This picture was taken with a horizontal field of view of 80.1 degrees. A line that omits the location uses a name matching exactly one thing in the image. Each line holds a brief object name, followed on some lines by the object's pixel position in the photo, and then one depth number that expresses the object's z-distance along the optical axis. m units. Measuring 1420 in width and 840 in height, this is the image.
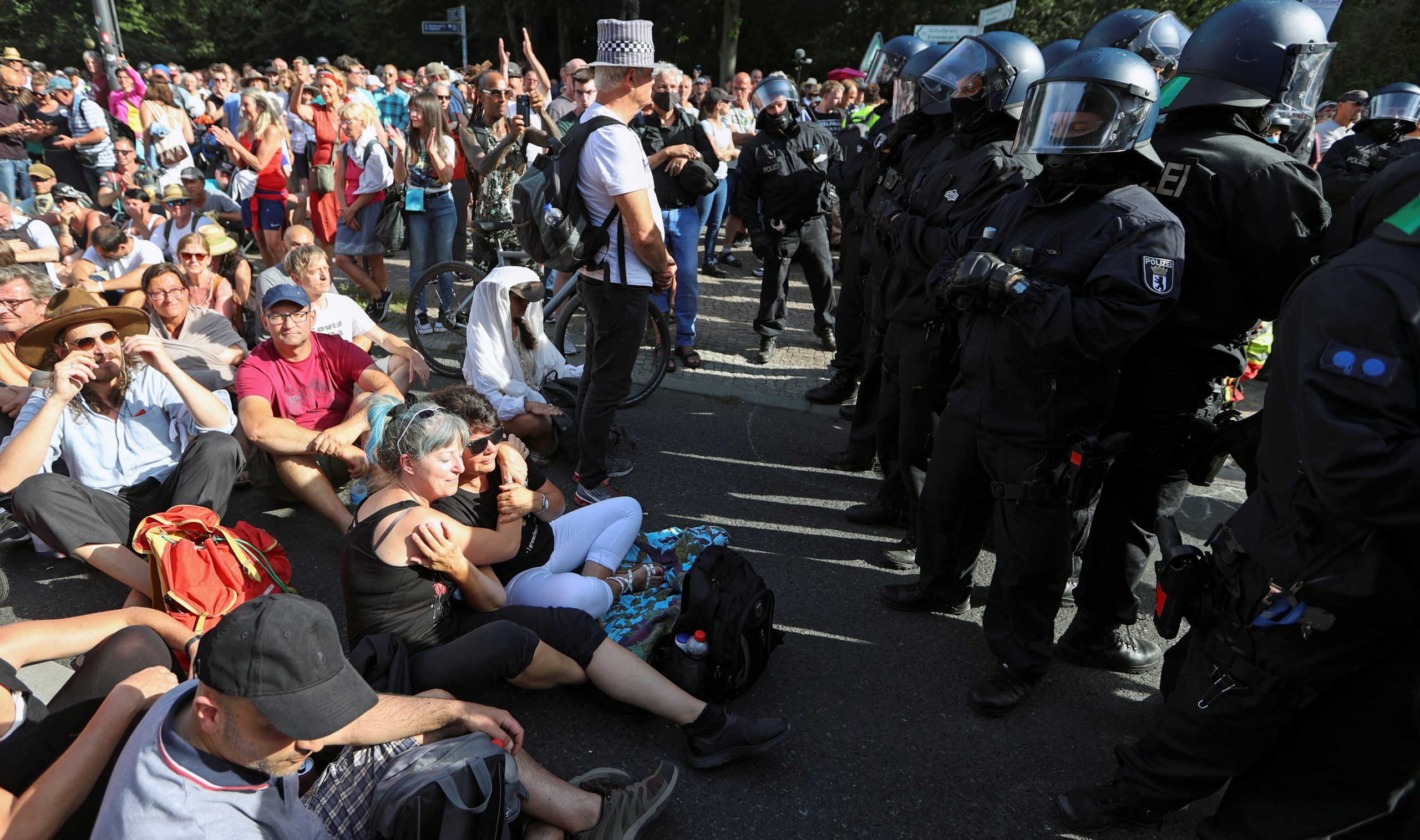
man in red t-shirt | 3.92
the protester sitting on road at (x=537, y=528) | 3.06
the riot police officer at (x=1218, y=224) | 2.65
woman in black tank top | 2.59
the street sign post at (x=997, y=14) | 8.52
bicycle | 5.79
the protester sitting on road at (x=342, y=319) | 4.69
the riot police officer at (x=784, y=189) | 6.09
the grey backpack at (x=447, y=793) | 1.96
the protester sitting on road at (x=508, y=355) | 4.76
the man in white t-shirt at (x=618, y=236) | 3.74
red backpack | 3.03
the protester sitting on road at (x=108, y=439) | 3.41
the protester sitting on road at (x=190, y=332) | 4.61
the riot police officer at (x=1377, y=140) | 5.55
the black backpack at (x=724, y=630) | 2.95
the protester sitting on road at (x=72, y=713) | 1.92
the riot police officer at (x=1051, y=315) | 2.49
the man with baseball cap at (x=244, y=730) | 1.63
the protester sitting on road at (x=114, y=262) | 5.71
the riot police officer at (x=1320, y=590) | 1.72
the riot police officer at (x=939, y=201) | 3.58
